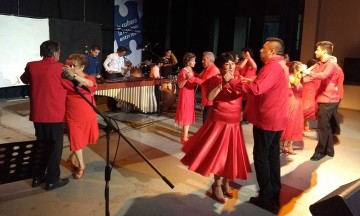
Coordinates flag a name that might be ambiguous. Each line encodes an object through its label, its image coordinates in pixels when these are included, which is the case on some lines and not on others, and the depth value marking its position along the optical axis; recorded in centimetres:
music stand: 314
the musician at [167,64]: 971
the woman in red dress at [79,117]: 418
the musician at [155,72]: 906
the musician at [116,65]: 915
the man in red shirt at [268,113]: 349
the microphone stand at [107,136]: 263
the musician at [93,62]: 860
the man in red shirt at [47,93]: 387
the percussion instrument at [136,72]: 941
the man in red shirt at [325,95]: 541
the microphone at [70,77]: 262
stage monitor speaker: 147
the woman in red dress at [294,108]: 585
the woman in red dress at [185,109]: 627
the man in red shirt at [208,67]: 543
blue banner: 1348
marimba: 735
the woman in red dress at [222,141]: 375
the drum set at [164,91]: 888
